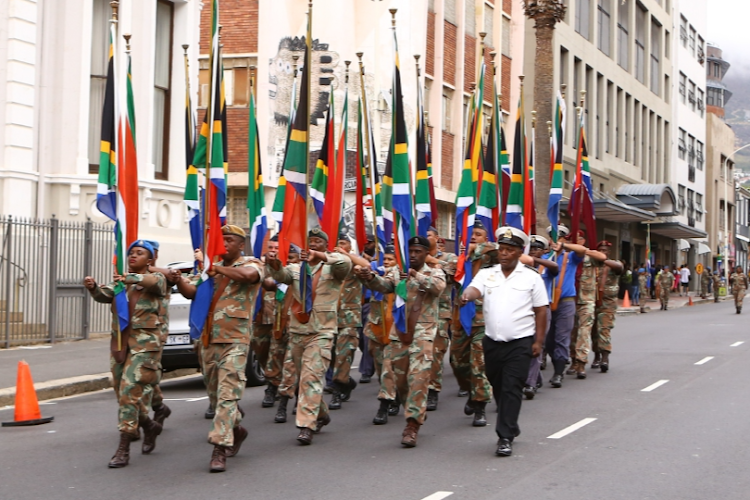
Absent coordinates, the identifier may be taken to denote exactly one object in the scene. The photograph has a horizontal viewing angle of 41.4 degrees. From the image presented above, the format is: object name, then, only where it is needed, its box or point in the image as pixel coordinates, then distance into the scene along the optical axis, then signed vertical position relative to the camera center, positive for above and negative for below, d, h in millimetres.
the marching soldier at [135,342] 7969 -542
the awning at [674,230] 50938 +2711
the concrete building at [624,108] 42969 +8809
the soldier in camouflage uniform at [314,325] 8742 -440
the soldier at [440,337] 10859 -636
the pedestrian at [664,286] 38125 -195
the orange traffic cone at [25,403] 10133 -1324
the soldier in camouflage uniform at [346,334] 11266 -665
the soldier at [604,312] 14711 -471
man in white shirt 8336 -376
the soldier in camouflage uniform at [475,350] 10133 -772
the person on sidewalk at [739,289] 34219 -251
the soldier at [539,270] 11719 +108
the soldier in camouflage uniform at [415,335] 8859 -519
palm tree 21984 +5099
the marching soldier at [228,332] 7840 -453
